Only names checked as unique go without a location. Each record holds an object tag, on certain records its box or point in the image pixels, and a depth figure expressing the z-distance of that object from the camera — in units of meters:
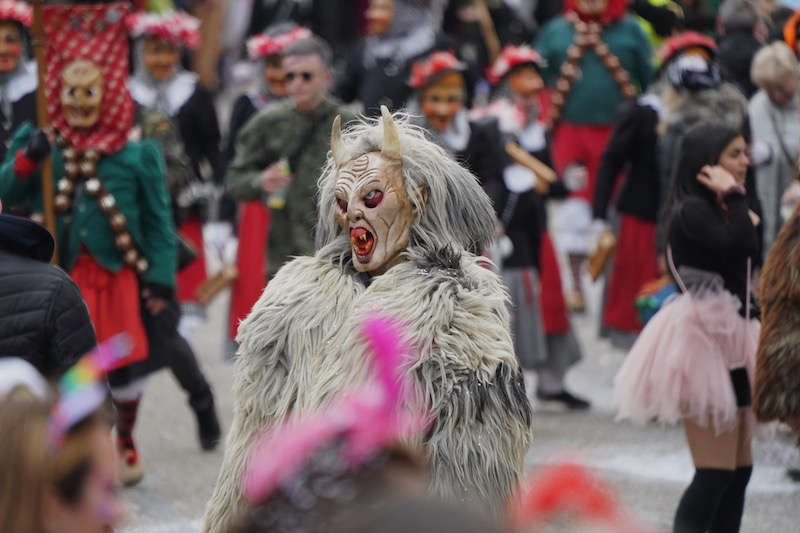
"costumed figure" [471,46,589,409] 17.83
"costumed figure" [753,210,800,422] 11.23
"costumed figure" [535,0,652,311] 22.78
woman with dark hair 11.95
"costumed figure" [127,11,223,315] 20.72
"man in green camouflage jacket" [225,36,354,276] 16.22
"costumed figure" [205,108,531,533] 8.70
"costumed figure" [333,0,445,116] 23.51
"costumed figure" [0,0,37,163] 17.30
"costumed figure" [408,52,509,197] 17.28
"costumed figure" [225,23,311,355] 18.88
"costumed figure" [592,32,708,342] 18.45
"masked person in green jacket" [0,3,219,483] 14.76
